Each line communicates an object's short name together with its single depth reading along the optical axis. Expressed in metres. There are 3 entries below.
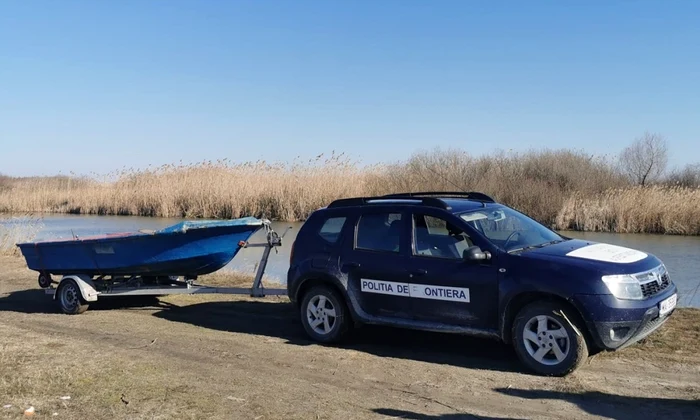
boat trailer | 10.25
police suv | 6.34
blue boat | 9.98
